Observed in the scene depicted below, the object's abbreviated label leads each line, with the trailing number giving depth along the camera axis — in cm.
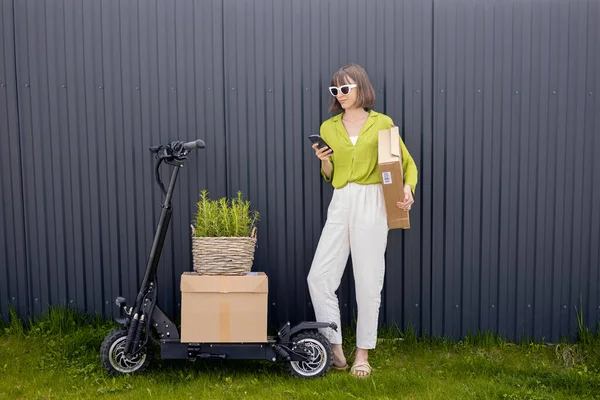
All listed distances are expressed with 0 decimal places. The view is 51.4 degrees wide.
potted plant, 347
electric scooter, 348
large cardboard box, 345
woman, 363
